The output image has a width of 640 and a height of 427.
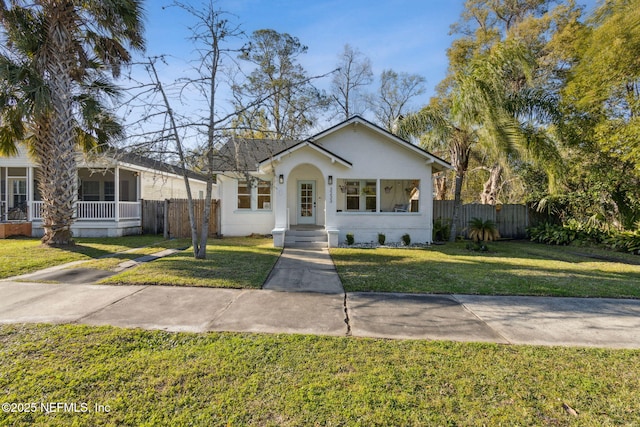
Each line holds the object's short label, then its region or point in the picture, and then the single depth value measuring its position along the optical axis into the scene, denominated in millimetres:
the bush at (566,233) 13777
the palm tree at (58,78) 9789
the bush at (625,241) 12023
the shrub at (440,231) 14727
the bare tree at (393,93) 29438
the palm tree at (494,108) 11852
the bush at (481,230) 13859
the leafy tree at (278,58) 24539
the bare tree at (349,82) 28281
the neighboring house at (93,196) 14516
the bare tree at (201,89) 8117
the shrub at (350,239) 13070
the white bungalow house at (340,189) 13273
